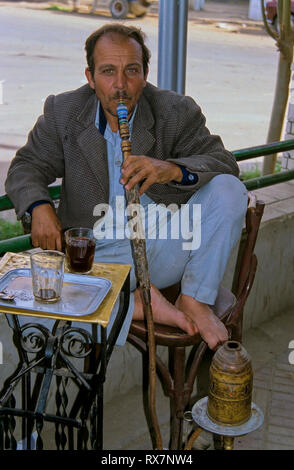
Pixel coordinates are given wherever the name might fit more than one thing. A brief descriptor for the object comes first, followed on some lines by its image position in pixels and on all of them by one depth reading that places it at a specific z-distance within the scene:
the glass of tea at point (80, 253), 1.94
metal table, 1.77
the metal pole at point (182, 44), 3.21
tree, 4.35
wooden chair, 2.17
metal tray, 1.73
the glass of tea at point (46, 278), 1.79
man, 2.20
